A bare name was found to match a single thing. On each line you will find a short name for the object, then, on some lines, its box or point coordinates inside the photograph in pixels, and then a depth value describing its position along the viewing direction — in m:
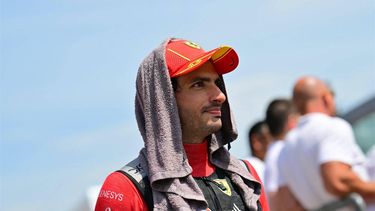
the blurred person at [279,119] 11.65
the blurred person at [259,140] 13.24
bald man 8.56
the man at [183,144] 5.89
